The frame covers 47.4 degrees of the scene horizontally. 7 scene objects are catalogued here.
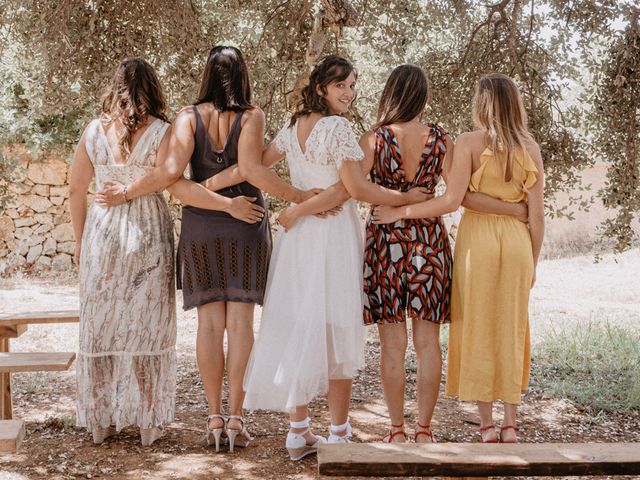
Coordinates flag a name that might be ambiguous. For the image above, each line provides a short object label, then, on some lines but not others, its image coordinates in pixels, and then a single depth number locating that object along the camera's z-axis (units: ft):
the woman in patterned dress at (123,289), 13.57
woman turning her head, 12.12
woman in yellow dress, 12.17
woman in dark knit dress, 12.97
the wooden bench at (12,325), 14.74
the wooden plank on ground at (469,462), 8.53
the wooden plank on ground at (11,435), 8.05
